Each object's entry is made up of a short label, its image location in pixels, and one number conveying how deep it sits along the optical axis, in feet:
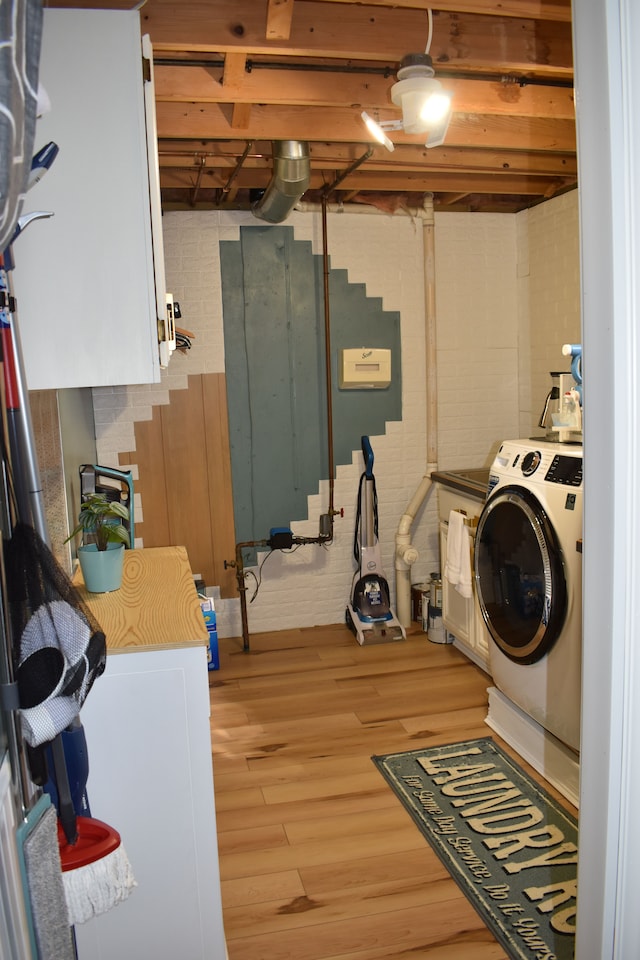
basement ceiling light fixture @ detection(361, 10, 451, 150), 7.51
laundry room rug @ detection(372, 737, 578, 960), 6.81
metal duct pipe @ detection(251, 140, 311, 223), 10.42
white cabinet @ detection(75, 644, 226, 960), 5.85
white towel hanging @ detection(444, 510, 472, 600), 11.56
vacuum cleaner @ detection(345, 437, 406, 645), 14.05
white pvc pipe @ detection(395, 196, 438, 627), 14.14
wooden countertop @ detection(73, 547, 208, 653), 5.95
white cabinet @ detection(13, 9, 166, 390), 4.97
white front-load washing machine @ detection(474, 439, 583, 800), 8.13
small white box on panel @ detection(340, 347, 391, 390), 13.99
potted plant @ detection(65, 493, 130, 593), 6.79
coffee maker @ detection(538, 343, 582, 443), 8.70
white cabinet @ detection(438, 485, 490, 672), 11.78
